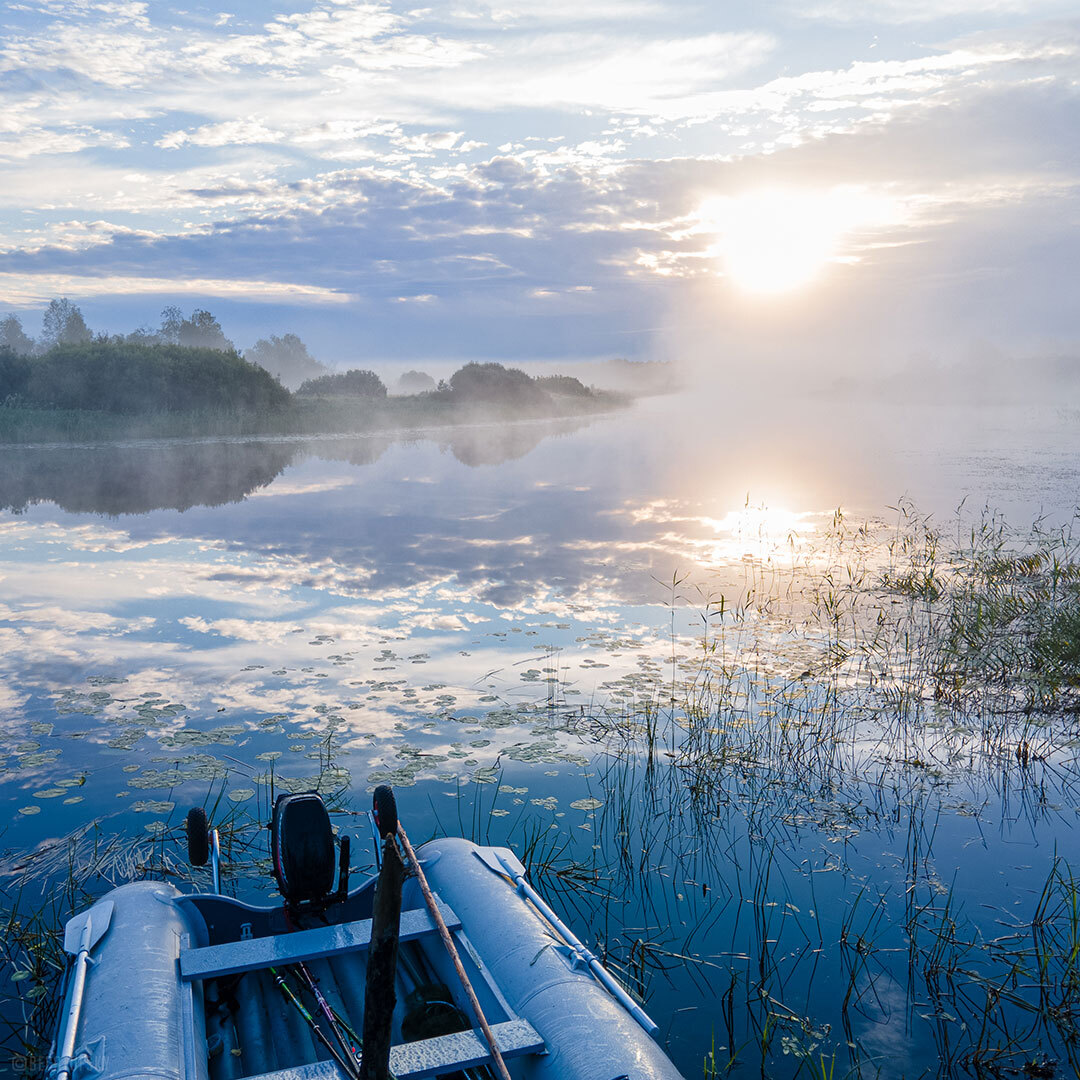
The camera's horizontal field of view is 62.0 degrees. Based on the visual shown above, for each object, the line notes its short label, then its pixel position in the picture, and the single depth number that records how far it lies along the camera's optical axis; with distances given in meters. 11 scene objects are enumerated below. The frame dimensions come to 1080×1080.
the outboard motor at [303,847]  3.53
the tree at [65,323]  89.50
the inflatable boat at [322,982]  2.60
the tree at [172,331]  80.12
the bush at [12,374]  31.00
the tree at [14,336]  104.56
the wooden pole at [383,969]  1.59
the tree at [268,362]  117.75
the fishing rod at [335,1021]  2.87
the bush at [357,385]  47.91
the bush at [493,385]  51.00
